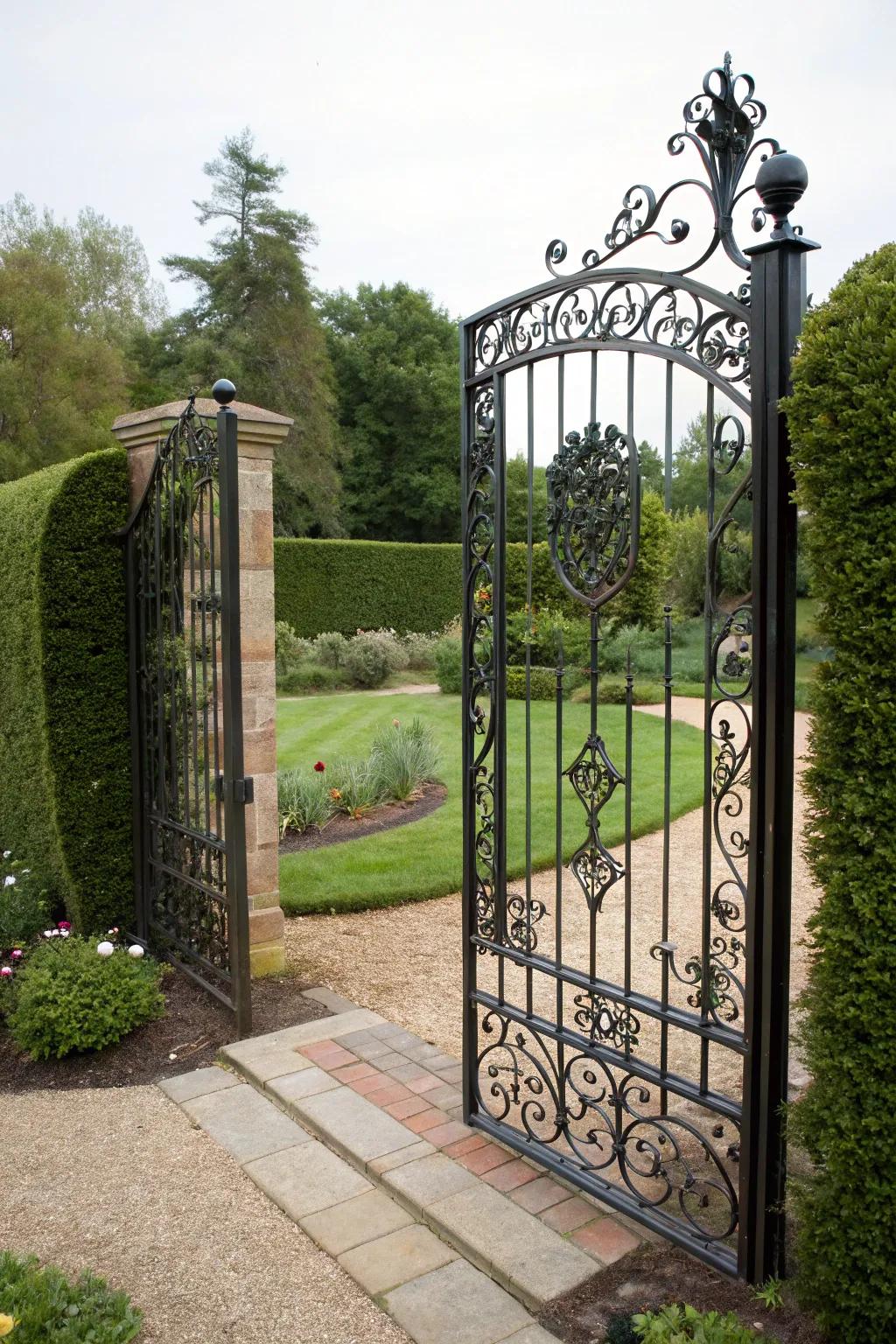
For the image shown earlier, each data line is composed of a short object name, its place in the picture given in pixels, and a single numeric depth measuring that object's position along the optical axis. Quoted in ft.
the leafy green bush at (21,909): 15.31
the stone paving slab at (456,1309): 7.36
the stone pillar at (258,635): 15.02
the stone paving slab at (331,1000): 13.92
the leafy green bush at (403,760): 26.89
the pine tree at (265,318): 87.20
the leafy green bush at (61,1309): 6.73
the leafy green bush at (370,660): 51.52
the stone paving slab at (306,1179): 9.26
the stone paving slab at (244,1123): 10.34
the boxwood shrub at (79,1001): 12.45
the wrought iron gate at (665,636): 7.16
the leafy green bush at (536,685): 42.60
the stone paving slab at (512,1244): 7.79
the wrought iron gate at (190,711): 12.73
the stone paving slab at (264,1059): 11.84
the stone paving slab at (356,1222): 8.63
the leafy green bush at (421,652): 58.65
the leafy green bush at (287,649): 52.39
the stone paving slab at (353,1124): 10.05
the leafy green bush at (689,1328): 6.36
